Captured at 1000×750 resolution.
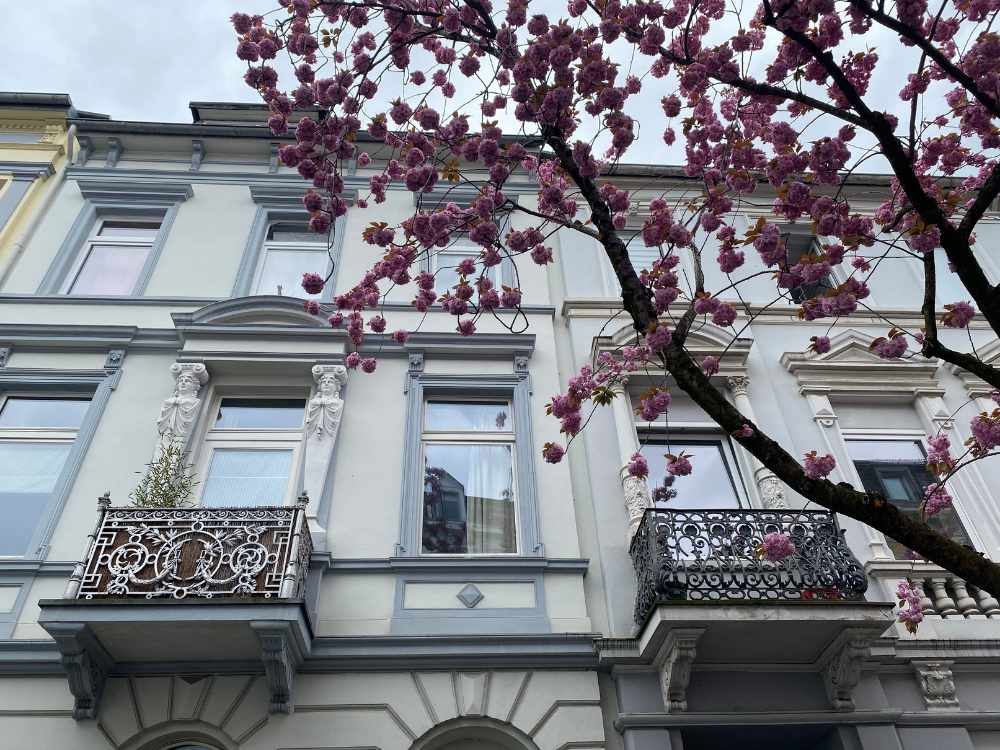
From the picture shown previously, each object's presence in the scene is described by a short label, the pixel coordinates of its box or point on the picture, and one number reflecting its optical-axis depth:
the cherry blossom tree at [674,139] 5.32
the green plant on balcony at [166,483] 7.98
